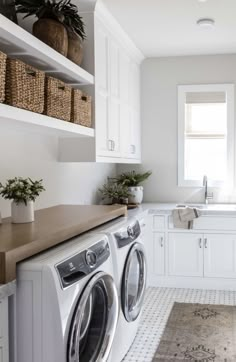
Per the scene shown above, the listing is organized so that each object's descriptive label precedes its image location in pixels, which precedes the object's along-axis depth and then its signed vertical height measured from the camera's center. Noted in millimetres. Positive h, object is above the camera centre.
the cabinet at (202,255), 4301 -842
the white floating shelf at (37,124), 2039 +264
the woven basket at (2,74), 1930 +433
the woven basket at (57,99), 2486 +427
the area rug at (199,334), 2891 -1217
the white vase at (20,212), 2404 -228
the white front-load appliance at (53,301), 1644 -509
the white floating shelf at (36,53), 2002 +635
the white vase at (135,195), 4656 -261
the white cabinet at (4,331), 1574 -586
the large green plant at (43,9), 2562 +966
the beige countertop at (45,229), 1635 -291
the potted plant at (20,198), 2402 -149
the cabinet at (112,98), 3359 +659
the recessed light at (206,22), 3660 +1260
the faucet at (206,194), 4888 -266
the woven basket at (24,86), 2049 +422
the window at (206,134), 4898 +419
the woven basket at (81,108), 2879 +432
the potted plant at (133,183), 4680 -134
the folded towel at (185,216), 4307 -451
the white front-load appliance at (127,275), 2518 -674
